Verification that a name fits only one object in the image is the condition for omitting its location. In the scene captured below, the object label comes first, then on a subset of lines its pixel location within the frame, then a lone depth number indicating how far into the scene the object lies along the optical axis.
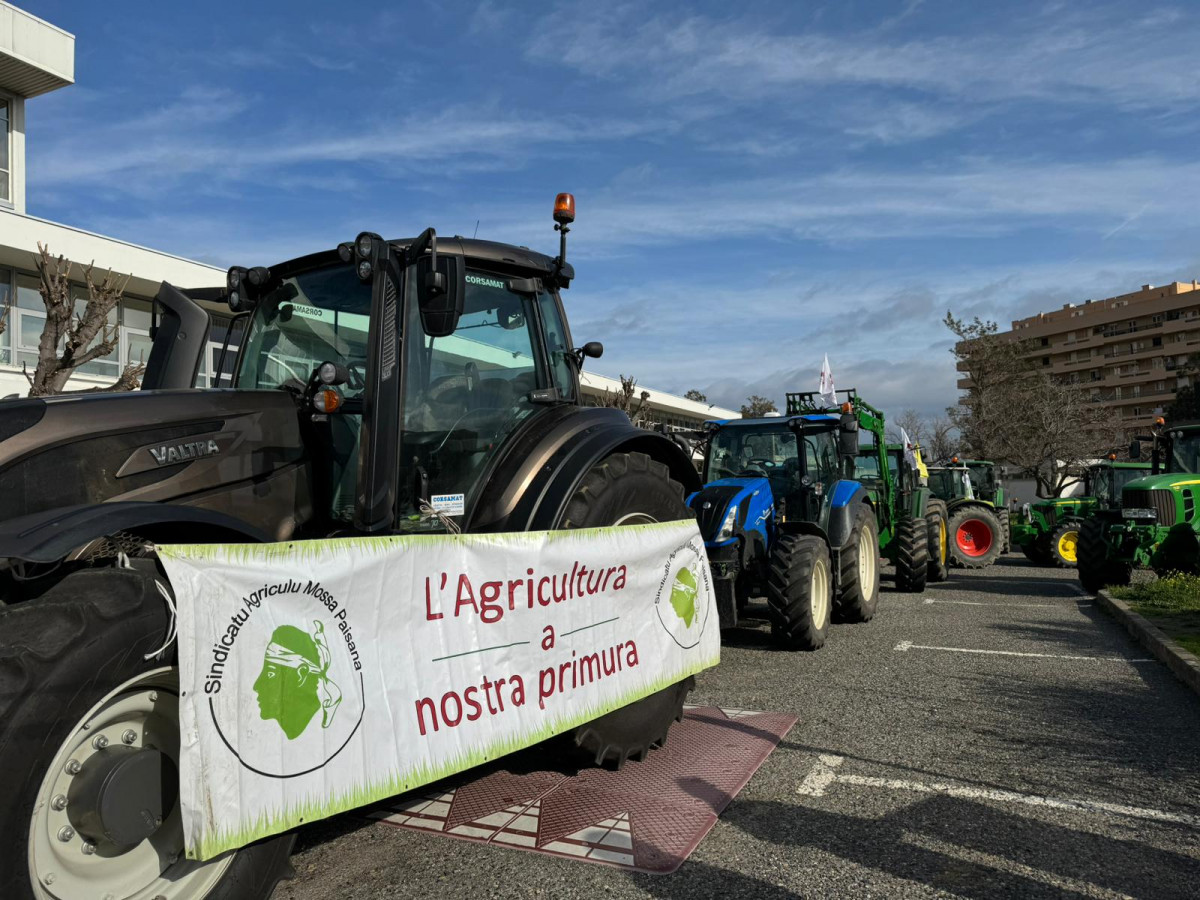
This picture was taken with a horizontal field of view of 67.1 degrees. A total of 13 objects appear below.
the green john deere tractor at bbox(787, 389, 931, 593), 12.30
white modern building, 16.42
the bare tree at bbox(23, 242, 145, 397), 9.83
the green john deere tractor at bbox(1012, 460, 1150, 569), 16.75
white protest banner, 2.59
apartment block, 81.00
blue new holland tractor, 7.69
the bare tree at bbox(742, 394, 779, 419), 49.00
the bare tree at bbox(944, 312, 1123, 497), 39.97
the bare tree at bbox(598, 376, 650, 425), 21.15
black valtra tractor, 2.37
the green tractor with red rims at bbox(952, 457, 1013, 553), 23.95
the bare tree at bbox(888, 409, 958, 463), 49.75
